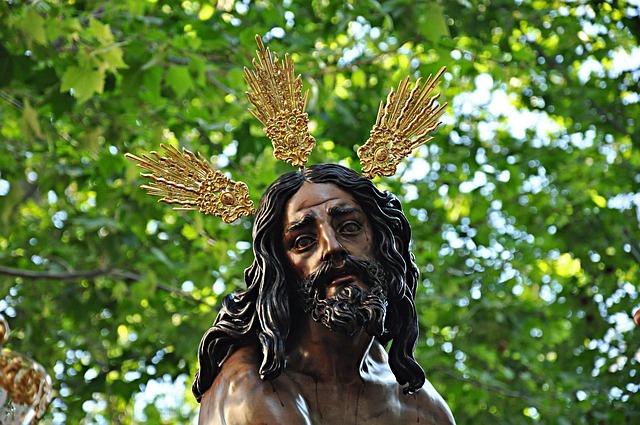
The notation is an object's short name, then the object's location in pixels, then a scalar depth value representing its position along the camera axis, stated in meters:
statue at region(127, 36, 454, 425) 8.54
